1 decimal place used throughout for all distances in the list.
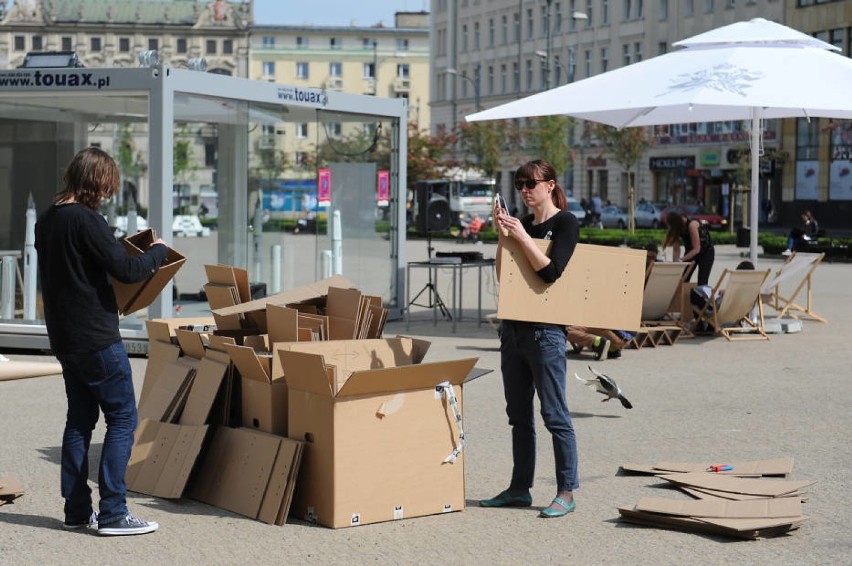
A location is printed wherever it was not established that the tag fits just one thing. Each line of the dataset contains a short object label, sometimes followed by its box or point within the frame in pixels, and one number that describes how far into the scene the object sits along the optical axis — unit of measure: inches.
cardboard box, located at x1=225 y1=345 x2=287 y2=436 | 276.7
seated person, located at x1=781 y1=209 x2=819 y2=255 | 1350.9
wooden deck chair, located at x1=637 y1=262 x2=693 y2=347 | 593.6
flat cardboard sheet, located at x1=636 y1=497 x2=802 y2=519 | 266.7
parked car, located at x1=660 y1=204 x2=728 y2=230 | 2176.4
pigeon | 393.7
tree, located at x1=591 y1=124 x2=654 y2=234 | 2415.1
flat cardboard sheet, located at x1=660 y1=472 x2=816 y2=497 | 285.9
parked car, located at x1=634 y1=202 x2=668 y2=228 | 2345.0
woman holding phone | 269.0
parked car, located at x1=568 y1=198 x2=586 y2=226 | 2349.2
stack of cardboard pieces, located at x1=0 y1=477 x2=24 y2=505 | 285.0
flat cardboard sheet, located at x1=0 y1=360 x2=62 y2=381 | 293.9
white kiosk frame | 531.5
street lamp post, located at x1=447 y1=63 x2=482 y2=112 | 3464.6
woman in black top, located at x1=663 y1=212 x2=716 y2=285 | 649.6
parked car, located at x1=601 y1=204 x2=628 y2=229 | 2396.7
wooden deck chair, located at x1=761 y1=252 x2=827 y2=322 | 668.1
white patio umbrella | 572.4
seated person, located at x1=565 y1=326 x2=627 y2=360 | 538.9
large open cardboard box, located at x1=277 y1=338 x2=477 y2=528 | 259.9
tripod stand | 703.7
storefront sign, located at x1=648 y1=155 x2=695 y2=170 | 2714.3
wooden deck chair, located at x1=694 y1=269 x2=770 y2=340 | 603.8
